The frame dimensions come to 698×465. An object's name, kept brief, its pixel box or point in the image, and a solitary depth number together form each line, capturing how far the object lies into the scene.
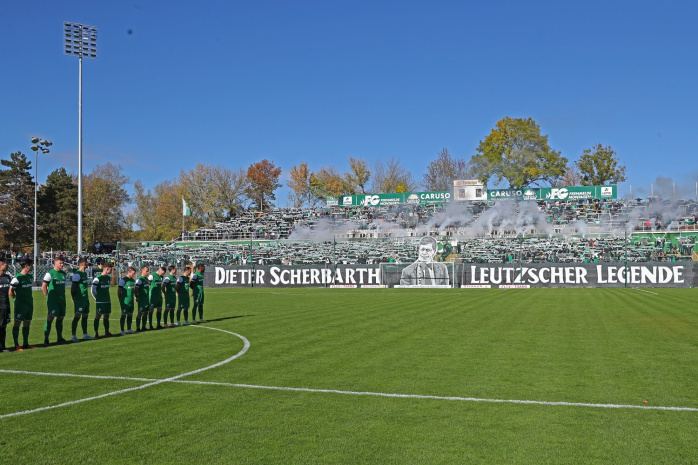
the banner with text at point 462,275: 34.25
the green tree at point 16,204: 64.44
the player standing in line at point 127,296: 14.95
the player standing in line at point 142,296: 15.25
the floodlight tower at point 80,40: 48.09
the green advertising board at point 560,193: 56.50
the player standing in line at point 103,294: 14.05
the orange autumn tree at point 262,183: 80.50
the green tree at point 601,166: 68.00
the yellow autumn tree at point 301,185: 81.12
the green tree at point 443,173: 79.94
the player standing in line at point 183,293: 17.18
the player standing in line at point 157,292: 16.20
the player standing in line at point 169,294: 16.62
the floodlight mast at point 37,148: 43.41
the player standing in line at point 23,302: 12.05
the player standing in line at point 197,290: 17.56
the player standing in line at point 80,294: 13.39
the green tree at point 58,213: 68.56
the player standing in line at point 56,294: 12.87
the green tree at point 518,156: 64.62
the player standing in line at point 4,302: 11.64
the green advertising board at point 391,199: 59.38
